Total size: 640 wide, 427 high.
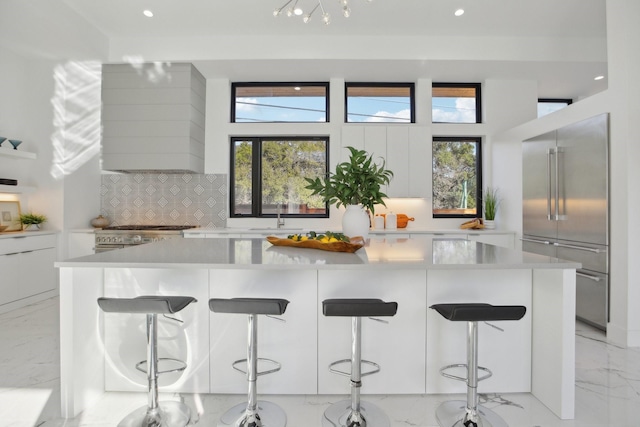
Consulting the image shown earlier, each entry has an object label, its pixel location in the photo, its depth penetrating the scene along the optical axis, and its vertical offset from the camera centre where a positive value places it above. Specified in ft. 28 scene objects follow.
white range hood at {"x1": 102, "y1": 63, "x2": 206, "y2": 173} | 15.15 +4.14
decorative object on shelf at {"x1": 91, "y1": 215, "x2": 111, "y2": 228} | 15.62 -0.46
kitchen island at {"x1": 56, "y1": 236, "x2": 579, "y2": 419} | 7.27 -2.47
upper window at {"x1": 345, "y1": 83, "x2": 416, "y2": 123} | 16.97 +5.36
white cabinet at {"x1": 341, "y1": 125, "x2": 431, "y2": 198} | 15.98 +2.89
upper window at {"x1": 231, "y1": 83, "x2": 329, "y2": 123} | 16.92 +5.34
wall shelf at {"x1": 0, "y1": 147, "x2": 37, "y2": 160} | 12.71 +2.17
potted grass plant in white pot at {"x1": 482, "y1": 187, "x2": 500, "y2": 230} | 15.89 +0.34
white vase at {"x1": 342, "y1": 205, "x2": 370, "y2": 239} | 9.45 -0.21
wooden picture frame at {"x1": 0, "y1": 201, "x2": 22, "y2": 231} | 13.80 -0.16
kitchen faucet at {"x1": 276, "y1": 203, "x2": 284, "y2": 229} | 15.99 -0.40
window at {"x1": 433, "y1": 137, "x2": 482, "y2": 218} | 17.04 +1.93
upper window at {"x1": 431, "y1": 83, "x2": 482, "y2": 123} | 17.03 +5.42
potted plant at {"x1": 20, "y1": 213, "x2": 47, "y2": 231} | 13.78 -0.39
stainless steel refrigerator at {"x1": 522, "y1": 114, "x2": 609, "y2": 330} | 10.66 +0.40
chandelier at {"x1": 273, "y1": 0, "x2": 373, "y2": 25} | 12.64 +7.58
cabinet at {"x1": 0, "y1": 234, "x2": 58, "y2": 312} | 12.39 -2.16
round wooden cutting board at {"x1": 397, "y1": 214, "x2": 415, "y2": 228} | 16.01 -0.29
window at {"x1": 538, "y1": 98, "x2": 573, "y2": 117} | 18.76 +5.89
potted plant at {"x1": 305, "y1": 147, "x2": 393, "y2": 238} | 9.06 +0.68
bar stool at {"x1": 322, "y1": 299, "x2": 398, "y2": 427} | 5.59 -2.83
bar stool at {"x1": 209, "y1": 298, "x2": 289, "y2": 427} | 5.62 -2.82
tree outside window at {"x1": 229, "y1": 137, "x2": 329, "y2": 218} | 16.90 +1.92
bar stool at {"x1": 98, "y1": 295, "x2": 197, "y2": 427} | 5.64 -2.66
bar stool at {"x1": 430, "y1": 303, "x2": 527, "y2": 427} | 5.63 -2.69
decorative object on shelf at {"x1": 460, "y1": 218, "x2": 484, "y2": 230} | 15.48 -0.48
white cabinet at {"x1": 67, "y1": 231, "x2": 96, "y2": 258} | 14.65 -1.31
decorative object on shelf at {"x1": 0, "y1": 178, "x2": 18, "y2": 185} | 13.20 +1.13
